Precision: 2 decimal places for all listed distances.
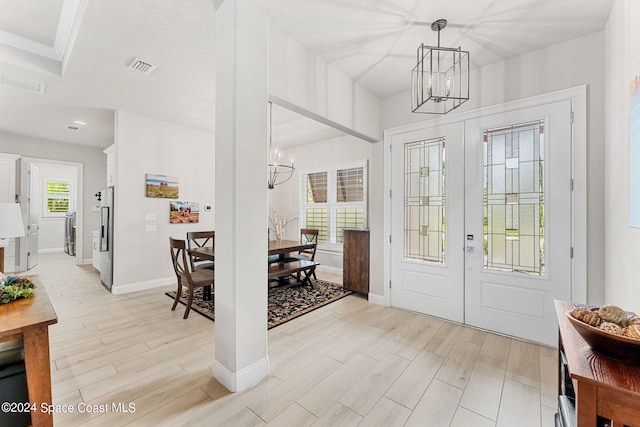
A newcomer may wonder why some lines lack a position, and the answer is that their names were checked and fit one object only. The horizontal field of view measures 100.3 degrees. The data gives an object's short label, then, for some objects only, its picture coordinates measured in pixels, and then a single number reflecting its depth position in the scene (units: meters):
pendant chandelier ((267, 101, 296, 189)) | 6.52
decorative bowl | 0.89
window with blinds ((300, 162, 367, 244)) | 5.45
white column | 1.93
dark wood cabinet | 4.14
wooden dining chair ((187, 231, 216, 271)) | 3.94
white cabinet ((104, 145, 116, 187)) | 4.61
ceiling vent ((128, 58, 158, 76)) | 2.93
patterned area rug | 3.32
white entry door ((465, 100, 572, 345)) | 2.57
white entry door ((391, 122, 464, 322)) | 3.14
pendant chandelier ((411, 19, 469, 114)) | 2.84
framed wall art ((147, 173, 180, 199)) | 4.54
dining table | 3.64
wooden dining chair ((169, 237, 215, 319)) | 3.20
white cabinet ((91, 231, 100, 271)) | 5.39
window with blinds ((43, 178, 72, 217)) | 8.22
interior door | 5.73
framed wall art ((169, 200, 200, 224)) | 4.86
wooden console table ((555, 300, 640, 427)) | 0.80
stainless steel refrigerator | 4.33
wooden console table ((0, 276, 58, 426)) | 1.30
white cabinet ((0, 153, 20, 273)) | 5.38
